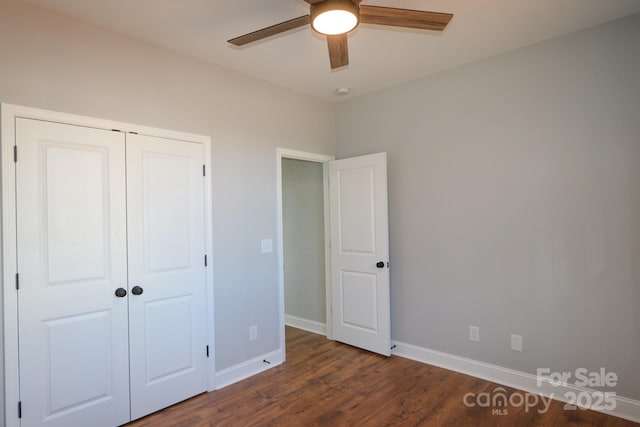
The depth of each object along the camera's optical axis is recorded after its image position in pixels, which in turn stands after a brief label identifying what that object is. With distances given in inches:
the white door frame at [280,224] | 138.7
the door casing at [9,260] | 80.3
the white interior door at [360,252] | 141.2
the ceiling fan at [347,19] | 67.8
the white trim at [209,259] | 115.5
